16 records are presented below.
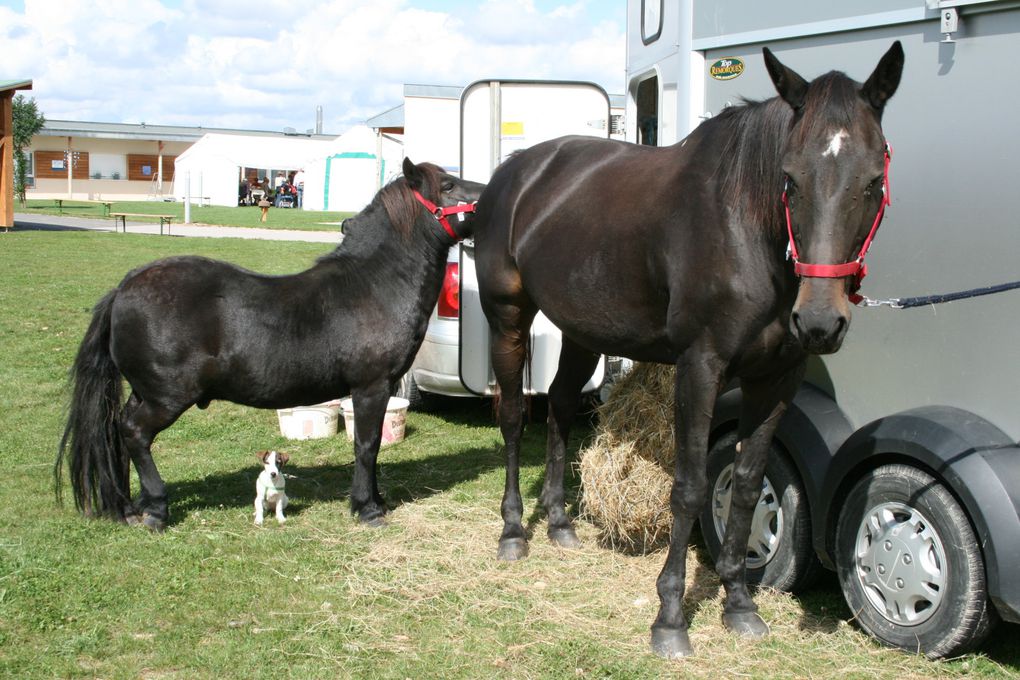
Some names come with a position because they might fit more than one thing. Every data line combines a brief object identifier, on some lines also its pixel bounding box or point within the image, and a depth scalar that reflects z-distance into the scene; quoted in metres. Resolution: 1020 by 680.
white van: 6.96
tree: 39.61
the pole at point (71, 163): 53.81
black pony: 5.00
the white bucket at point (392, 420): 7.16
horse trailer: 3.30
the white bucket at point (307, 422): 7.27
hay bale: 4.72
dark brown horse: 3.01
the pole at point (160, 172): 55.77
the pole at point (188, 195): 32.02
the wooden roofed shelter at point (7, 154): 23.09
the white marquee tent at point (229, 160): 48.58
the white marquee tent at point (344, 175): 43.25
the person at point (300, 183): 48.69
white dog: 5.28
